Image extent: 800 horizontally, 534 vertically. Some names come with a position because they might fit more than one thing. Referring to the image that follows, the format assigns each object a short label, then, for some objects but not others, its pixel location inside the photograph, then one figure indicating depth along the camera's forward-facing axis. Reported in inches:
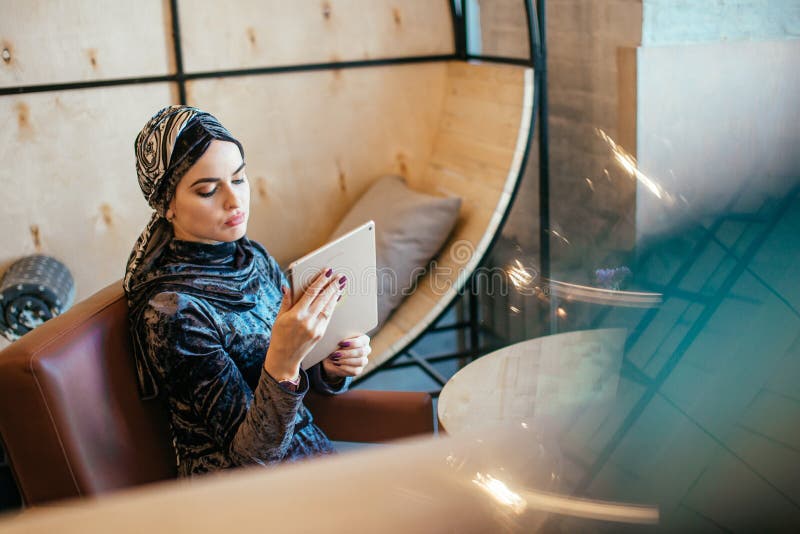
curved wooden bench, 82.7
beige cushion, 83.5
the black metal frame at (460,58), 79.5
